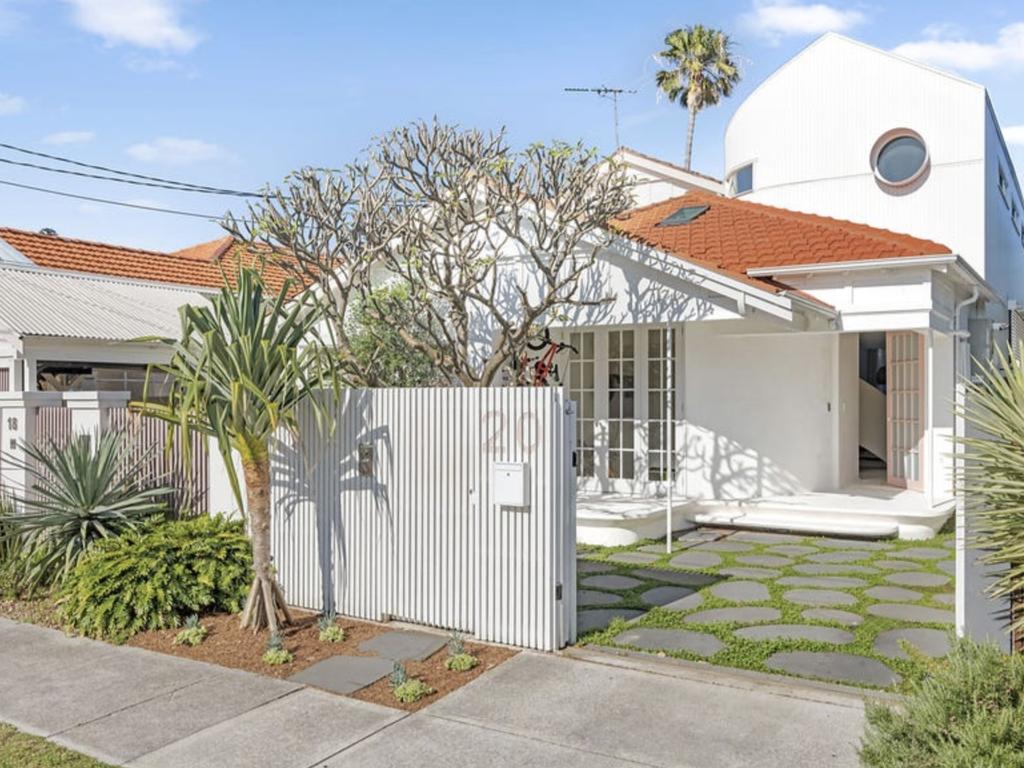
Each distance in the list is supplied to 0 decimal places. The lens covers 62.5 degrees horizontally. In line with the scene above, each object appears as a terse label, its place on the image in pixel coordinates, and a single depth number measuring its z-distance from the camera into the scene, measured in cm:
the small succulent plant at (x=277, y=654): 585
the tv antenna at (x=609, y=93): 2141
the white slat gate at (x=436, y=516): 604
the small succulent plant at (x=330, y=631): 634
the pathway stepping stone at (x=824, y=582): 798
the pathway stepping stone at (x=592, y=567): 870
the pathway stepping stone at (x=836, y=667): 538
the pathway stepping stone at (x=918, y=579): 799
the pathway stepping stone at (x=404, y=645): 597
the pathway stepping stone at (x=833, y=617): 673
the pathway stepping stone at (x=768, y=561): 895
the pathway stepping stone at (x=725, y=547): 980
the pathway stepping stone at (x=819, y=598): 734
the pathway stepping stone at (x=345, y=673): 543
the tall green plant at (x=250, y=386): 643
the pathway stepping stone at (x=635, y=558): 909
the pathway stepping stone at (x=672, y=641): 605
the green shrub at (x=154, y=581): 662
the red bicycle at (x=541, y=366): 1075
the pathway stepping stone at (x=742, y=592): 745
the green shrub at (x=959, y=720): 304
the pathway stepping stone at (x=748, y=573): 838
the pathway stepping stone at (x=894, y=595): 741
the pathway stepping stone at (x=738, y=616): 677
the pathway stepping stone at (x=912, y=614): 676
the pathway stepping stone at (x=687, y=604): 714
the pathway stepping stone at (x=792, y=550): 955
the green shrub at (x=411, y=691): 514
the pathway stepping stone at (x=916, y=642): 592
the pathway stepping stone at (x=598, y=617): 664
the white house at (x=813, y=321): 1062
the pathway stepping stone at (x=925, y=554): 920
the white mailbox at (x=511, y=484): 600
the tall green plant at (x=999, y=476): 442
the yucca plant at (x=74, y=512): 771
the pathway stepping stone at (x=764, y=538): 1034
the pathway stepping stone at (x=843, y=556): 916
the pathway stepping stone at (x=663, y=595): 740
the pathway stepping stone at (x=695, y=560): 893
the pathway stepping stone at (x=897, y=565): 872
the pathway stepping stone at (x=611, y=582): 800
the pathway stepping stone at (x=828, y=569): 855
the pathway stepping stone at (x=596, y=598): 740
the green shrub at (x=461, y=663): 564
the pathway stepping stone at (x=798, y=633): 625
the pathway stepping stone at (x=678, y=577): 813
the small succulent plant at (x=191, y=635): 631
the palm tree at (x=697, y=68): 3161
